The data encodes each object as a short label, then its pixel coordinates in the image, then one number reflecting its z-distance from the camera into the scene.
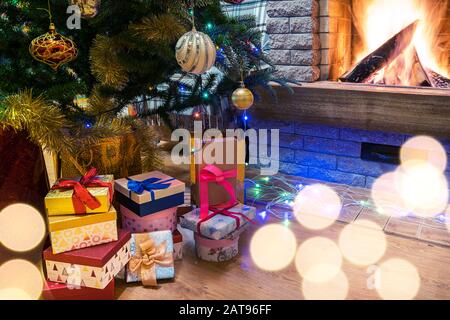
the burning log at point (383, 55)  2.11
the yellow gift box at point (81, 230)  1.18
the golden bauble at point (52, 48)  1.24
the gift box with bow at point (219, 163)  1.51
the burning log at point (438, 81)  1.98
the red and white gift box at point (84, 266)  1.15
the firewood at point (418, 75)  2.00
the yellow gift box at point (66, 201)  1.21
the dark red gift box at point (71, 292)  1.17
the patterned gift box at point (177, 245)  1.39
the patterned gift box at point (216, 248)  1.40
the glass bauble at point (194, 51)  1.33
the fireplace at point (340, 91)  1.94
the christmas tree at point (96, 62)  1.34
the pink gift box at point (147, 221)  1.36
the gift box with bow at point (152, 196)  1.32
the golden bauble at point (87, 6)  1.32
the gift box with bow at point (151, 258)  1.28
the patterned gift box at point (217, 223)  1.33
